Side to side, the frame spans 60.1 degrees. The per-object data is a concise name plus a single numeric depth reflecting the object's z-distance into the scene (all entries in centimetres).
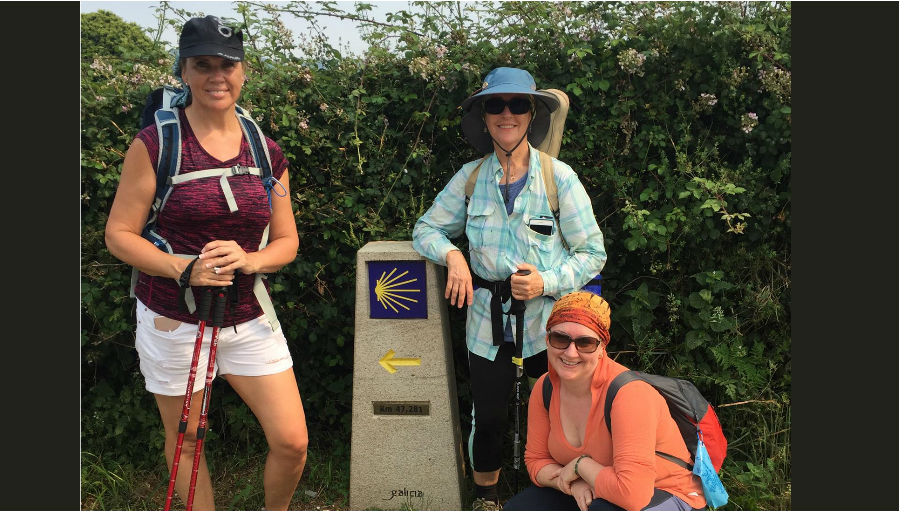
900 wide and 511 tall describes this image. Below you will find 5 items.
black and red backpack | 307
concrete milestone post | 378
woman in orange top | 284
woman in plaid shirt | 344
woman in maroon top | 300
